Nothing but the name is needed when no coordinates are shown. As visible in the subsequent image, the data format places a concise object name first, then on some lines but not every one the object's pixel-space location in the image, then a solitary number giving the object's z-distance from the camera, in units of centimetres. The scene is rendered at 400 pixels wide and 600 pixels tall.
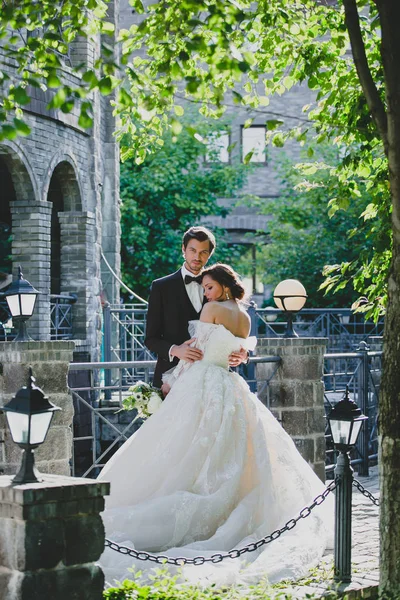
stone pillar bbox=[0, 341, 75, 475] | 847
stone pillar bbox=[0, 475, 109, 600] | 493
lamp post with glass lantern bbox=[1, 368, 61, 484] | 511
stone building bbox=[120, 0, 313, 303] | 3234
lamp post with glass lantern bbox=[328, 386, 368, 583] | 665
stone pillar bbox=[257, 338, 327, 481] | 1026
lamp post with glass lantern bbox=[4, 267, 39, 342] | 865
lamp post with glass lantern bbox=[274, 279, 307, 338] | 1034
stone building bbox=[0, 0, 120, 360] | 1655
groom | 787
